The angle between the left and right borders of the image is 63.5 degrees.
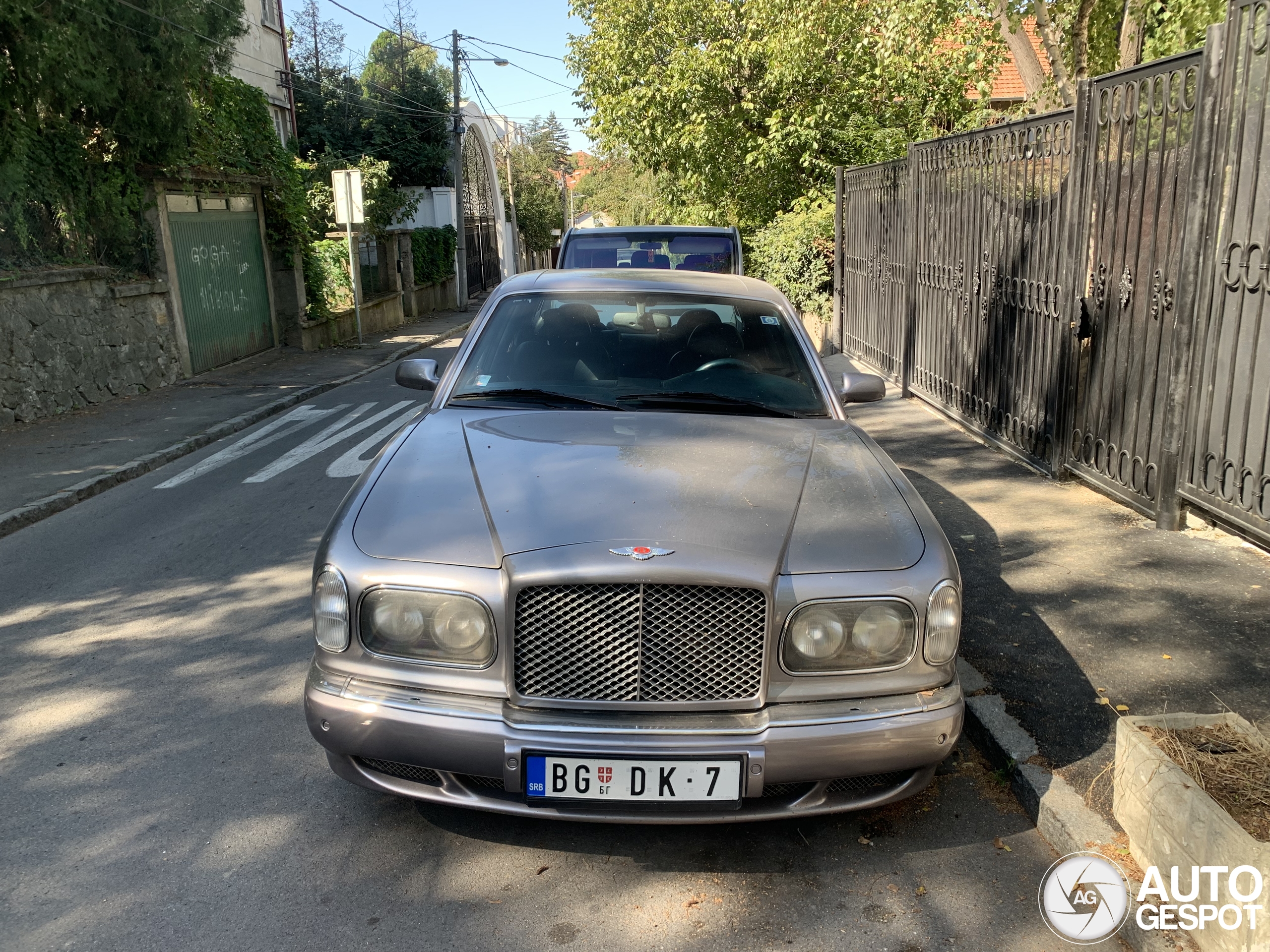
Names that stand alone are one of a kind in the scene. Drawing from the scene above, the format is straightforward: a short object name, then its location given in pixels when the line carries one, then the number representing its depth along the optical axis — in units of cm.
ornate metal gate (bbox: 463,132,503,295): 4322
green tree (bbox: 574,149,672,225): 2708
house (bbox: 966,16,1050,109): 2817
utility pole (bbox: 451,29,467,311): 3259
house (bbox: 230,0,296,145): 2981
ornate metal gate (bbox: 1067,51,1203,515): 559
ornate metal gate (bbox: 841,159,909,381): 1180
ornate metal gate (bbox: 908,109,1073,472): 712
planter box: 245
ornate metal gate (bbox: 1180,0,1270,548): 480
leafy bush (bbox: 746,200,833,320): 1670
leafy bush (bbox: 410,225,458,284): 2998
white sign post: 1988
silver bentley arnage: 279
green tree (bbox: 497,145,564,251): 6512
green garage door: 1548
